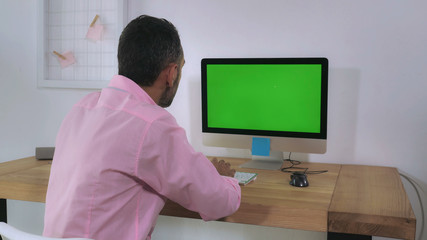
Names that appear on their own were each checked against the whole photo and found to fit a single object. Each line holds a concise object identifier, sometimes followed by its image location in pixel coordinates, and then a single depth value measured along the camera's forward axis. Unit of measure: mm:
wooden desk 1196
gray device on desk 2055
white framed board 2252
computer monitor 1726
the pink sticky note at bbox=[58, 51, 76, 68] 2342
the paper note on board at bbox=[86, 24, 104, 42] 2264
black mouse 1508
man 996
